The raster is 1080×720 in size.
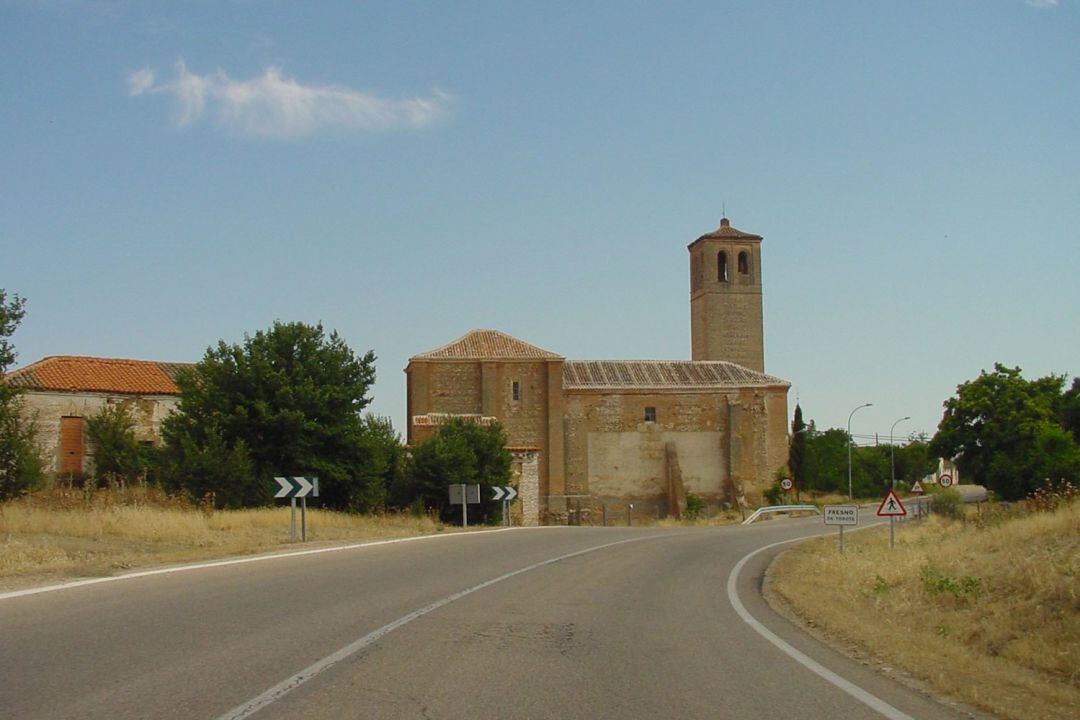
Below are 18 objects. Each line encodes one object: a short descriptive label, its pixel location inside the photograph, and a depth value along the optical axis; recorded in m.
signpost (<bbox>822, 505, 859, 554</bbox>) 22.83
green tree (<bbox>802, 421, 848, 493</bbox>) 79.44
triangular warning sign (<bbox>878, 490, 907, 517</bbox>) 24.48
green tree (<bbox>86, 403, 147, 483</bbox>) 47.56
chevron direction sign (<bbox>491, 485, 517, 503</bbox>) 39.66
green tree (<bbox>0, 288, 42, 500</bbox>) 24.49
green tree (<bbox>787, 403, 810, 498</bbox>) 76.88
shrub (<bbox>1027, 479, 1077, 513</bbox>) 30.14
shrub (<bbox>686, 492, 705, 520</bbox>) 68.38
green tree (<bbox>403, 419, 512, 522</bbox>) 42.16
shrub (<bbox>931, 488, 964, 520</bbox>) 44.89
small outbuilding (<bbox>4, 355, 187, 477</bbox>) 49.09
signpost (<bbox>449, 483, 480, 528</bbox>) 35.72
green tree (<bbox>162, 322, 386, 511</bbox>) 38.16
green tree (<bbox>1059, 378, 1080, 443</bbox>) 60.28
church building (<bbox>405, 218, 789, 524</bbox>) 69.56
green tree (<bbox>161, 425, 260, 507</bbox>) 35.31
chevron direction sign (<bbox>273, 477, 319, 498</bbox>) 23.98
